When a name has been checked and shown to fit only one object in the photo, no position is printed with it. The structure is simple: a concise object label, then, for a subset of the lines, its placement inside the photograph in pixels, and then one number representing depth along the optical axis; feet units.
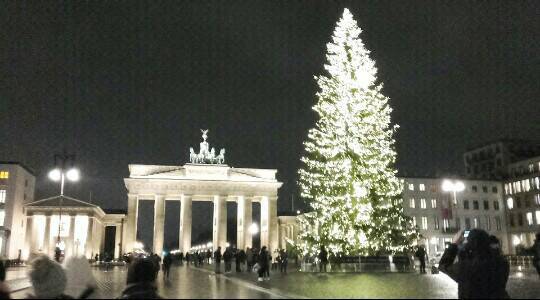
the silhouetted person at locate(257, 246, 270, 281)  84.53
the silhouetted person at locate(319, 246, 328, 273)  102.37
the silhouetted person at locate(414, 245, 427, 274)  107.14
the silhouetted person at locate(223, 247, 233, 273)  121.70
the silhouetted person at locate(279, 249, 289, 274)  119.57
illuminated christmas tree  106.01
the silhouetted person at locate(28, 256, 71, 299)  26.61
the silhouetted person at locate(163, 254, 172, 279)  99.71
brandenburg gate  251.60
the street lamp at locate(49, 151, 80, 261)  105.29
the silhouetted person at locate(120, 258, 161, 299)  24.27
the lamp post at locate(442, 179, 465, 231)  105.66
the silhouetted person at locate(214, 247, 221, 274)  112.16
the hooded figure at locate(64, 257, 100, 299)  27.22
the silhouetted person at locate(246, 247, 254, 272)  129.43
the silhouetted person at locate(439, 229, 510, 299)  25.98
